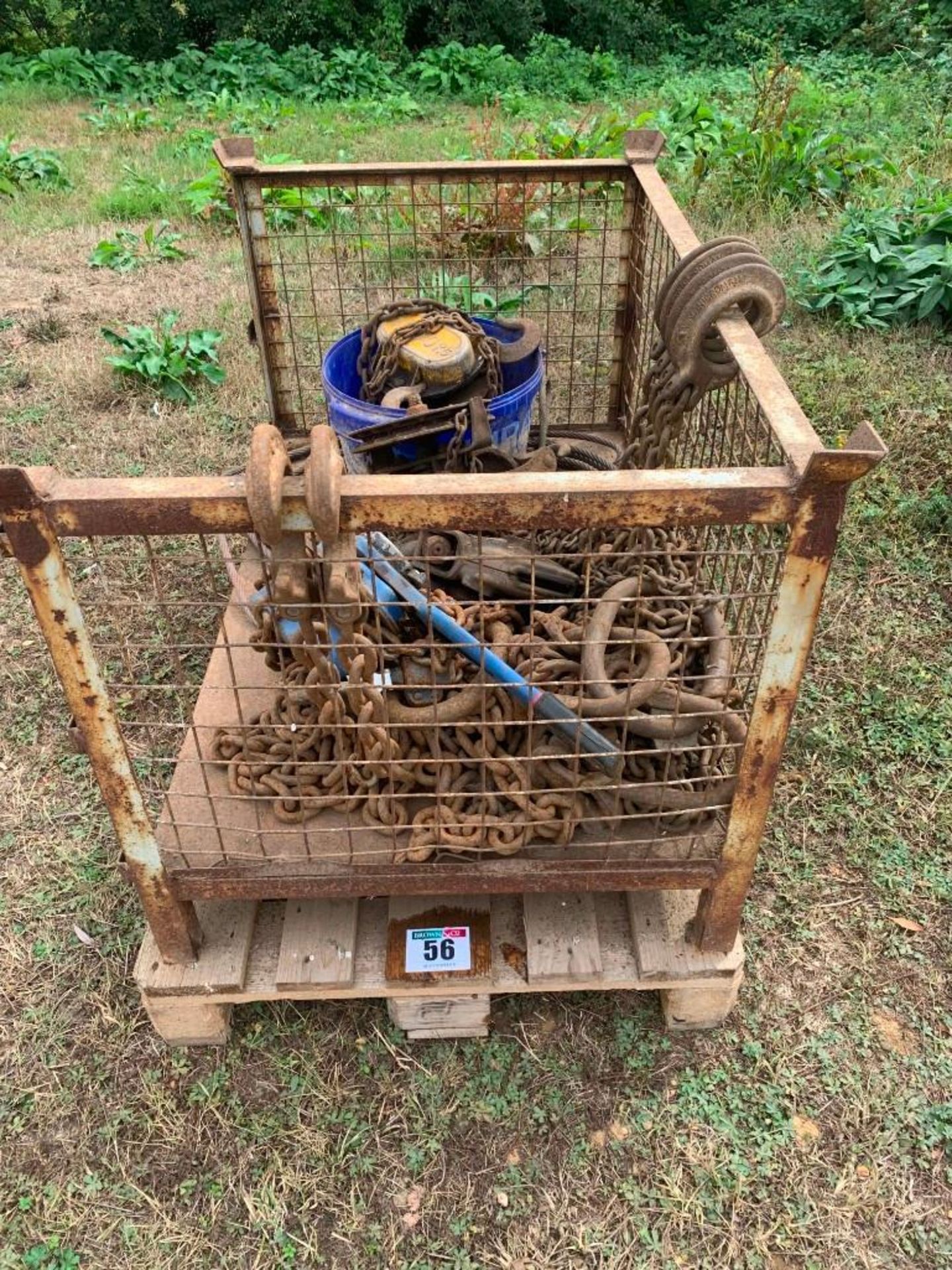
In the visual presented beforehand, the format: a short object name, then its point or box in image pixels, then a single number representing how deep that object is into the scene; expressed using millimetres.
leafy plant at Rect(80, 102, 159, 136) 10078
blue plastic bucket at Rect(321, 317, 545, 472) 3184
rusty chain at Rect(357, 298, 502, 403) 3346
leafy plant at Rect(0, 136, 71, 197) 8047
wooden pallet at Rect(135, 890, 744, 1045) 2422
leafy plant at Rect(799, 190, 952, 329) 5340
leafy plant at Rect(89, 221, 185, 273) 6688
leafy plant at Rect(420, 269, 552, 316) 5426
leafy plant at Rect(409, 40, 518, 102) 12992
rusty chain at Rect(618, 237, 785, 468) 2326
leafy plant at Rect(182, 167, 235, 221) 7195
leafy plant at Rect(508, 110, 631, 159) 7129
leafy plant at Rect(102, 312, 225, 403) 5180
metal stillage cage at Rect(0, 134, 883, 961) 1722
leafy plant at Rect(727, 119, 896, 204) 6625
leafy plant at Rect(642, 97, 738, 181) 7270
